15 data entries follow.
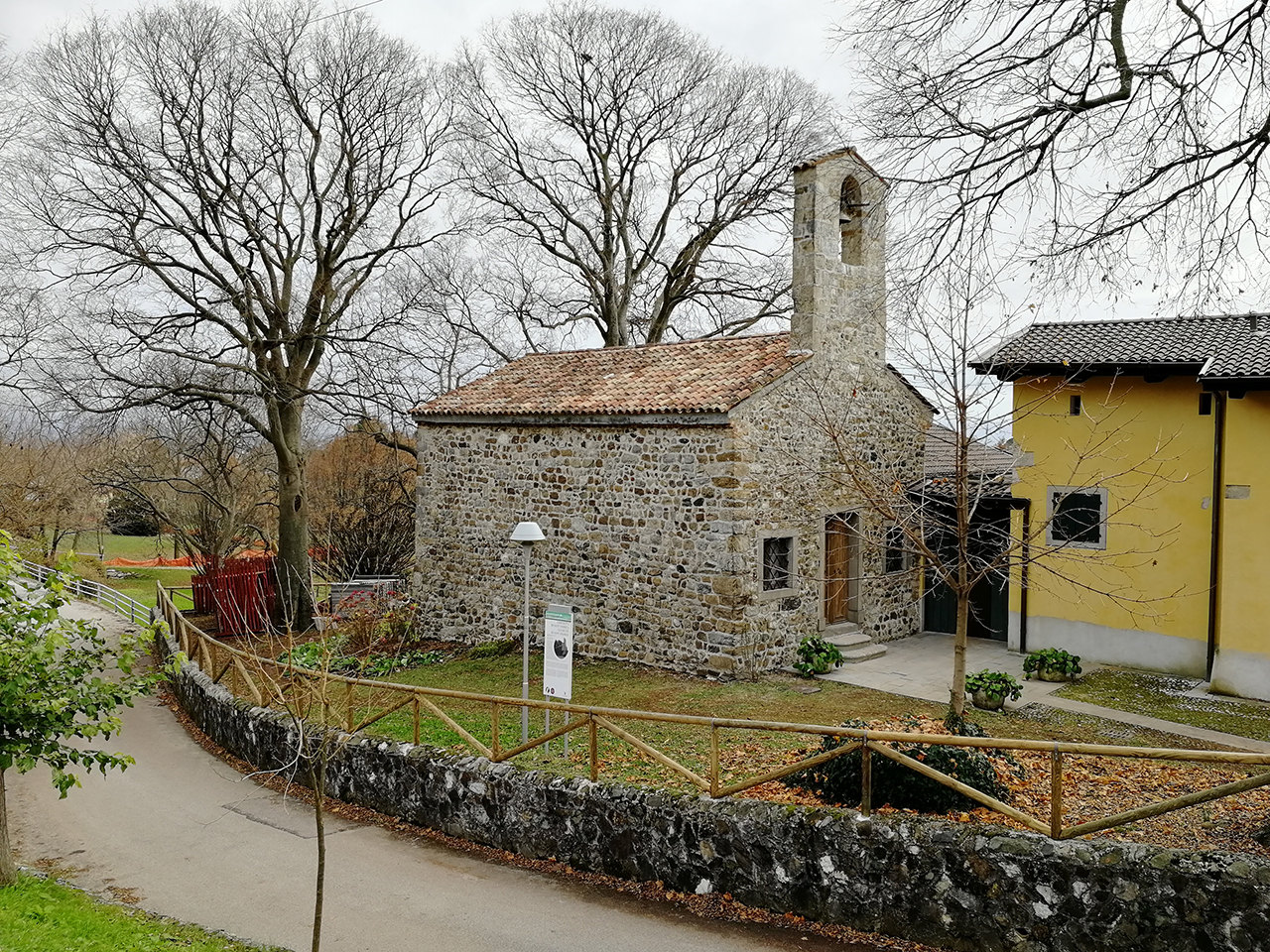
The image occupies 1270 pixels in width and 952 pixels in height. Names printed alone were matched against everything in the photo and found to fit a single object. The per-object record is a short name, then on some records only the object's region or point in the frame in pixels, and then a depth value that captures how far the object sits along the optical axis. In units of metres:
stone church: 14.45
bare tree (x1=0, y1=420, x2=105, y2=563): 31.72
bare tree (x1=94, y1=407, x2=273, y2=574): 25.70
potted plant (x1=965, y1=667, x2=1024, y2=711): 12.29
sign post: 10.02
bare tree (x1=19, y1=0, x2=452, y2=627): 19.23
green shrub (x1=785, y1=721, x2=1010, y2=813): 7.88
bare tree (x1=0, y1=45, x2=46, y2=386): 18.79
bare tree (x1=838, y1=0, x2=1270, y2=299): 6.77
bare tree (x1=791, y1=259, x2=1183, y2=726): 10.03
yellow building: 12.86
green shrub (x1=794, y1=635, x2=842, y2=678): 14.42
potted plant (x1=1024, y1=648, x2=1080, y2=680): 13.94
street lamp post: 10.17
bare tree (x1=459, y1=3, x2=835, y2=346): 25.56
